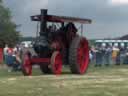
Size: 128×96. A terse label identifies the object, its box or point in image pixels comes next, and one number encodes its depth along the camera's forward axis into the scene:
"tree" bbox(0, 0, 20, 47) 50.50
